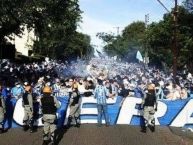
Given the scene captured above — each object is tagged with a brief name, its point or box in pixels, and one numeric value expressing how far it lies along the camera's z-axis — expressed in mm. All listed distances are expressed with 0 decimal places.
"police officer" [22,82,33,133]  9568
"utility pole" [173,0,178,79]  18134
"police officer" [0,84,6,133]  9393
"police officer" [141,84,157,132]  9728
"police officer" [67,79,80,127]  9905
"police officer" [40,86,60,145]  8143
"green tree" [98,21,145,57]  53967
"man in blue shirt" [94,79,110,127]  10049
